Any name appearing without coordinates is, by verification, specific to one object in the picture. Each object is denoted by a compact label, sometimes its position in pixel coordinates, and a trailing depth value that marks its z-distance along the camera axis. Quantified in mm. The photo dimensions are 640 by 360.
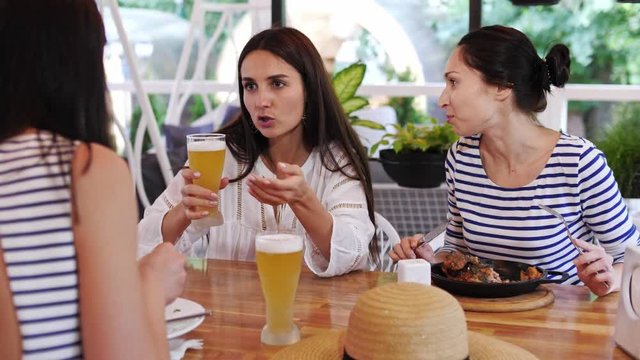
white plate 1531
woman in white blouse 2201
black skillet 1741
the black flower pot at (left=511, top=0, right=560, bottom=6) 3123
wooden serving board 1701
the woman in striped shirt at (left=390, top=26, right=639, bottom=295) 2123
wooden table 1501
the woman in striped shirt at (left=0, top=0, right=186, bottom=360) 1040
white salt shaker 1636
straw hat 1183
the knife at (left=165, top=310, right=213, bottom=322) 1607
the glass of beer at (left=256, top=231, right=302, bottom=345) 1511
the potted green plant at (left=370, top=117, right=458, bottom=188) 3652
